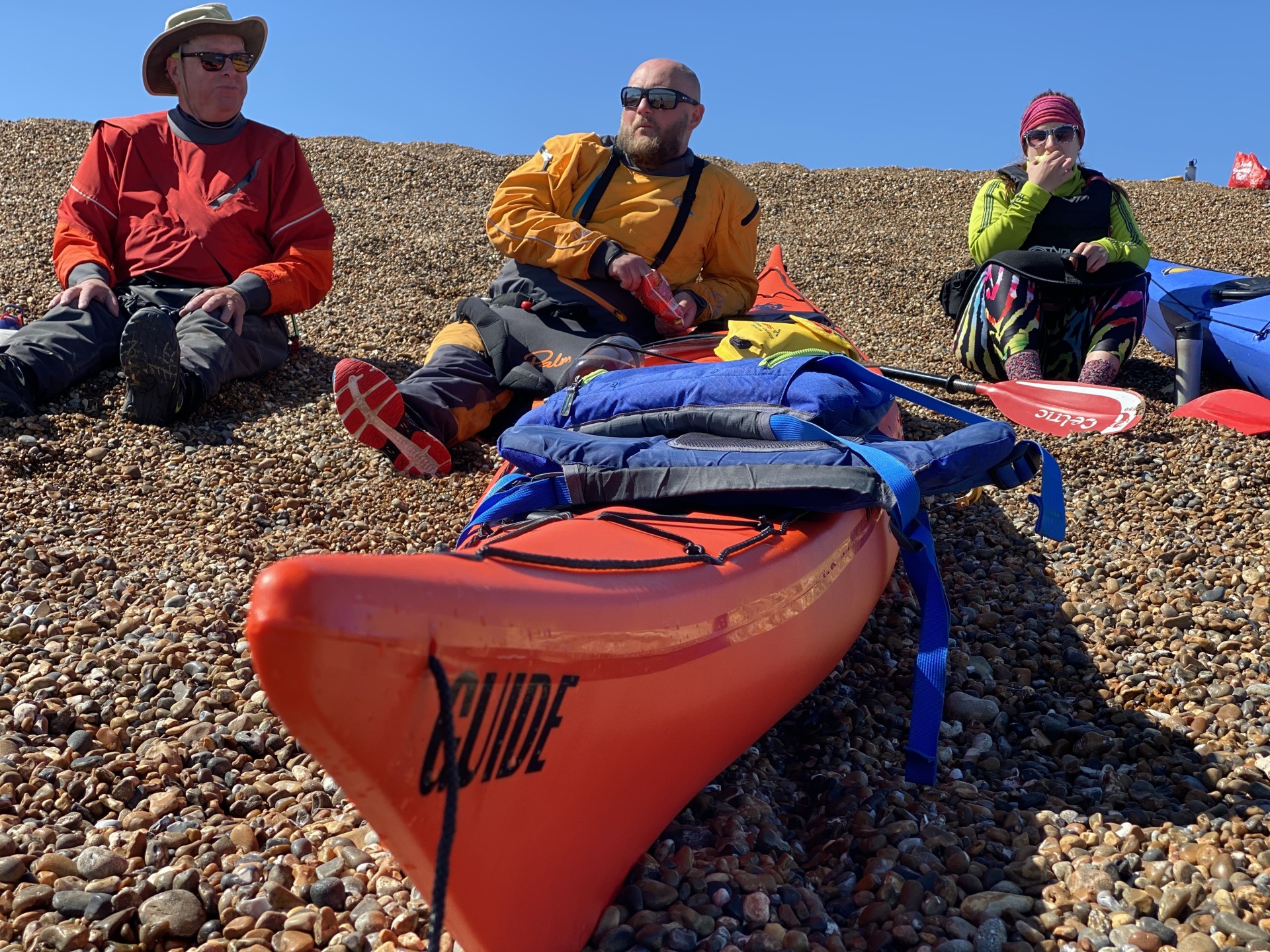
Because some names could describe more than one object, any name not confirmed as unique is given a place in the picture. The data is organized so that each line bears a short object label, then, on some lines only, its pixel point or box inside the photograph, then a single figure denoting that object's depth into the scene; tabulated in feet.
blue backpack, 6.74
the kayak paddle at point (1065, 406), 11.09
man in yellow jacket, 12.48
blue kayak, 15.11
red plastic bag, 36.86
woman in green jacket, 15.15
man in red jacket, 13.62
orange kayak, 3.56
